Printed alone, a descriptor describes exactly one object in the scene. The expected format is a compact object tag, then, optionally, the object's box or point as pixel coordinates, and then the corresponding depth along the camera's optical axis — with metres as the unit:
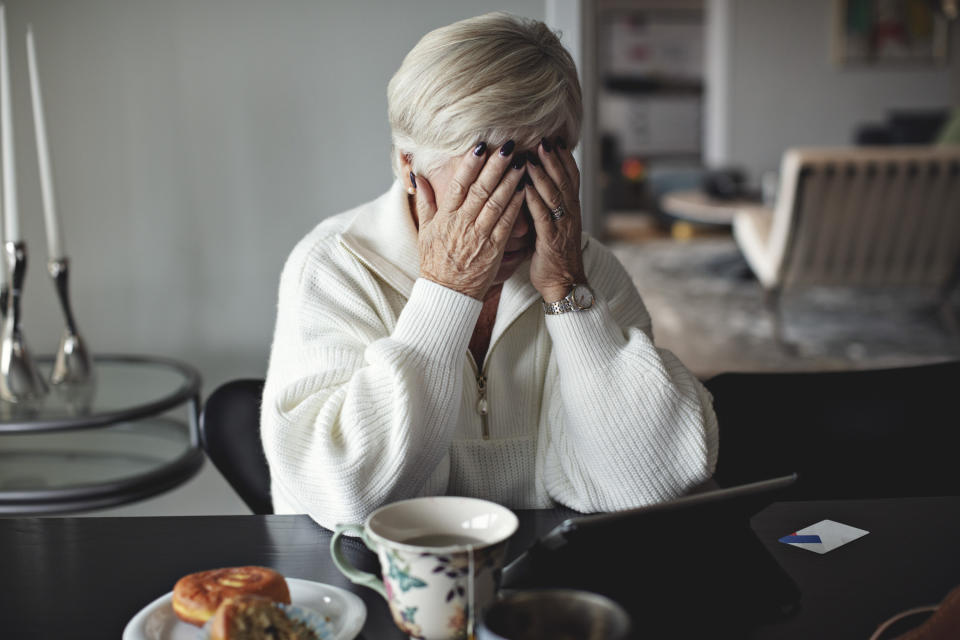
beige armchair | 3.87
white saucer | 0.63
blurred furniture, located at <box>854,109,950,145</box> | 7.33
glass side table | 1.55
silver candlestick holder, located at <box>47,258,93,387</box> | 1.78
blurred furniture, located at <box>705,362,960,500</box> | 1.12
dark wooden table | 0.66
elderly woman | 0.94
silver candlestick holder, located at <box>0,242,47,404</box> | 1.70
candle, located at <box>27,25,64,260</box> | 1.68
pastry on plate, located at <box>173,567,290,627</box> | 0.63
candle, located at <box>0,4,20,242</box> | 1.64
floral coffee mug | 0.55
